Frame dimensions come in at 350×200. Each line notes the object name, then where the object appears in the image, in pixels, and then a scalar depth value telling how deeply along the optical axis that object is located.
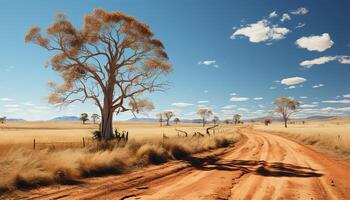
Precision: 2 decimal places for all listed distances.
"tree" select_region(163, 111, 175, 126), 185.62
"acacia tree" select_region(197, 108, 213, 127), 184.93
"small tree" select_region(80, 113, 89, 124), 171.14
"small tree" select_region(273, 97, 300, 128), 107.00
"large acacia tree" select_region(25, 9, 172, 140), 20.63
